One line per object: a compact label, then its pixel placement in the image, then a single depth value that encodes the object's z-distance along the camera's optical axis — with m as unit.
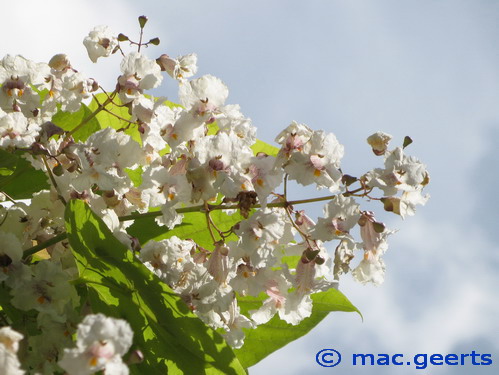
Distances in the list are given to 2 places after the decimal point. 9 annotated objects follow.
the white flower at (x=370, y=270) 1.03
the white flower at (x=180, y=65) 1.09
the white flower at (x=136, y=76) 1.07
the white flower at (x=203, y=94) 1.04
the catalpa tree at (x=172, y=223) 0.99
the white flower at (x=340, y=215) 0.99
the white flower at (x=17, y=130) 1.03
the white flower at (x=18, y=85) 1.08
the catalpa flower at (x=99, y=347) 0.86
